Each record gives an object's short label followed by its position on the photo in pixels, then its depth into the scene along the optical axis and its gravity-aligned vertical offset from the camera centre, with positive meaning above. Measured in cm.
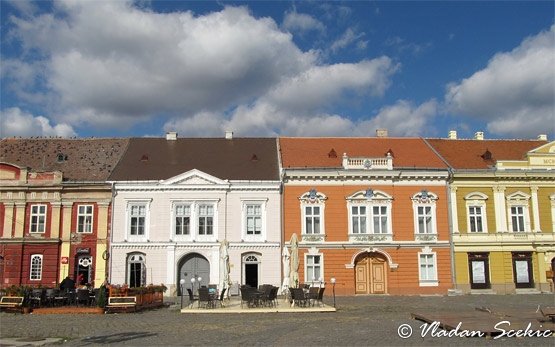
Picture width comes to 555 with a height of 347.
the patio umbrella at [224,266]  2610 +15
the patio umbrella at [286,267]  2715 +7
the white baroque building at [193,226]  3309 +248
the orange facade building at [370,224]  3331 +248
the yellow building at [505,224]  3381 +245
